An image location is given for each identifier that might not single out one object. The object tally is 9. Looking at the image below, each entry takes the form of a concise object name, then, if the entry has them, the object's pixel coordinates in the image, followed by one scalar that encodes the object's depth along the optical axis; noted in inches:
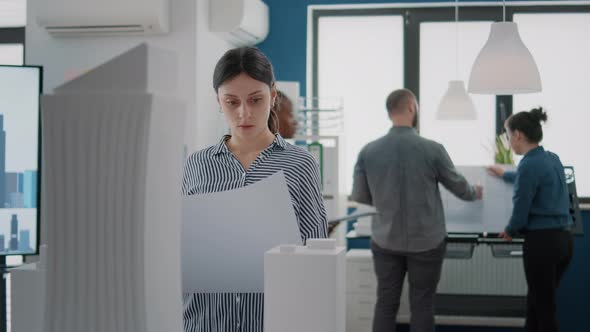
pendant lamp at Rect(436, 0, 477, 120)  179.2
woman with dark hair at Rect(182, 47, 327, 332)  60.7
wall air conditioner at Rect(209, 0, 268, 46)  175.8
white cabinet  197.0
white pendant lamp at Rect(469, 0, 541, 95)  122.8
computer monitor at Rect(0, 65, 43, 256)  102.7
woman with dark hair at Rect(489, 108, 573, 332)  153.8
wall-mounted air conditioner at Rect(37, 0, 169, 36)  159.0
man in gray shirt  149.9
